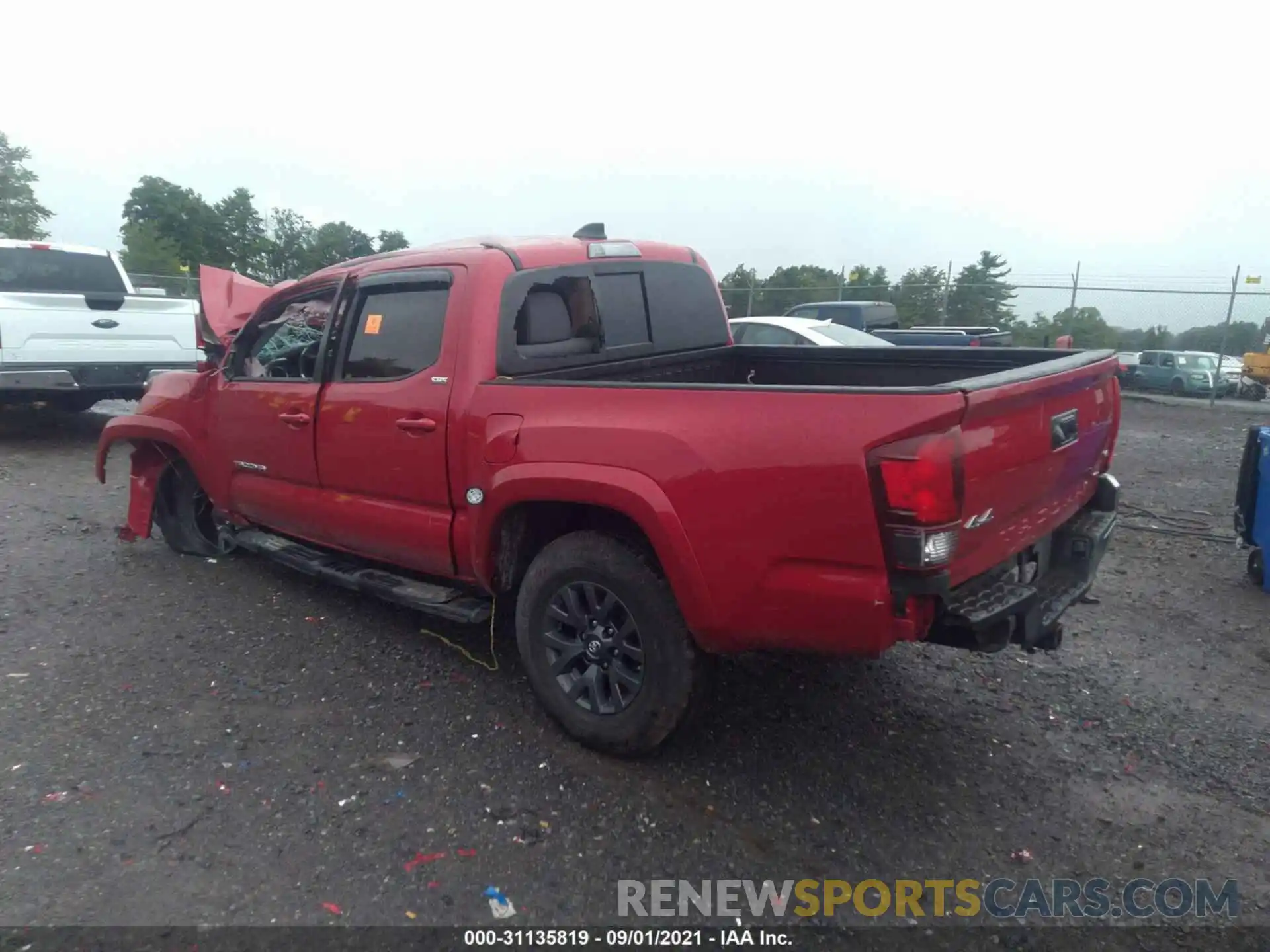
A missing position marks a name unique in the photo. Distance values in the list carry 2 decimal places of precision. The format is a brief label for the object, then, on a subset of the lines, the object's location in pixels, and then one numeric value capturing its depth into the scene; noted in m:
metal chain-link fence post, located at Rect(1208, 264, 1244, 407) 16.27
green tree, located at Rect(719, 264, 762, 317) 23.91
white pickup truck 8.35
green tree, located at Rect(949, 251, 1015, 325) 18.84
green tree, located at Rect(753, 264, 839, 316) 22.28
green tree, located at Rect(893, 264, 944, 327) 19.88
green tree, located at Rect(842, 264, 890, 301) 20.91
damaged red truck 2.64
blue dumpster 5.25
